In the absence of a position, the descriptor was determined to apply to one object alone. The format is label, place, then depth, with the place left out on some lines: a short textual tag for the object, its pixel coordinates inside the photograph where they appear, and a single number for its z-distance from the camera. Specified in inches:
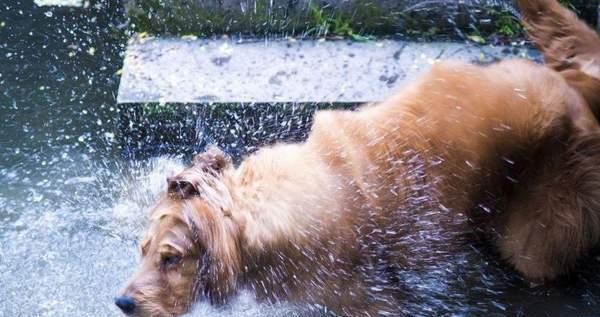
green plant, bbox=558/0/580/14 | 212.4
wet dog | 131.4
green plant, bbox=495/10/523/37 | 214.5
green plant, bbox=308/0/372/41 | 213.6
